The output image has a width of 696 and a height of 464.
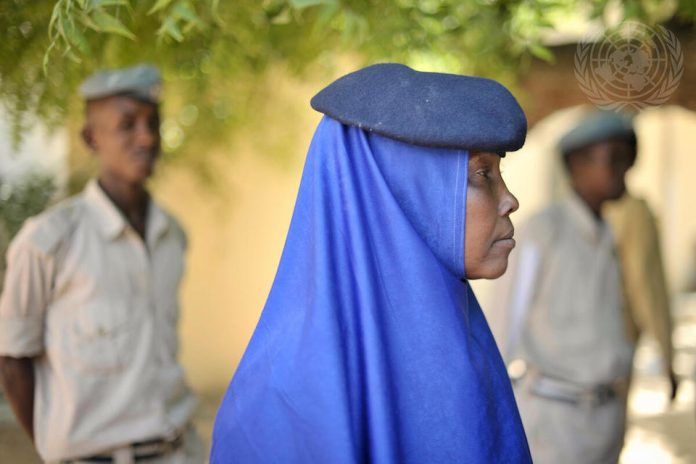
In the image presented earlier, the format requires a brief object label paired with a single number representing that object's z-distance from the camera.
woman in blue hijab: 1.92
